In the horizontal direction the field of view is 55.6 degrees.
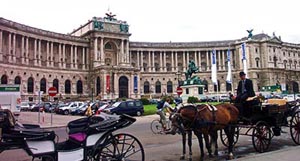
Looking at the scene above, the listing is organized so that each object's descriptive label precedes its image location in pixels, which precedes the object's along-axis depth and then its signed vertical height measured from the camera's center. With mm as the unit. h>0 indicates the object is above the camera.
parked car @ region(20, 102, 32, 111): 53188 -2657
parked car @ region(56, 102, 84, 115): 40594 -2374
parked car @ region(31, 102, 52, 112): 46844 -2513
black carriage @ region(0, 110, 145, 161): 5990 -1079
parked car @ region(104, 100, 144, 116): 30094 -1817
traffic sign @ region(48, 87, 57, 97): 24219 +65
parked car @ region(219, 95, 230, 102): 60603 -1824
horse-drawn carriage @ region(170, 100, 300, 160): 8523 -1013
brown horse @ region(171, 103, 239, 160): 8492 -915
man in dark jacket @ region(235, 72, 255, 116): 10031 -92
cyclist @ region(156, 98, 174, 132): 17578 -1255
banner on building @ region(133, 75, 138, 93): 76000 +2070
